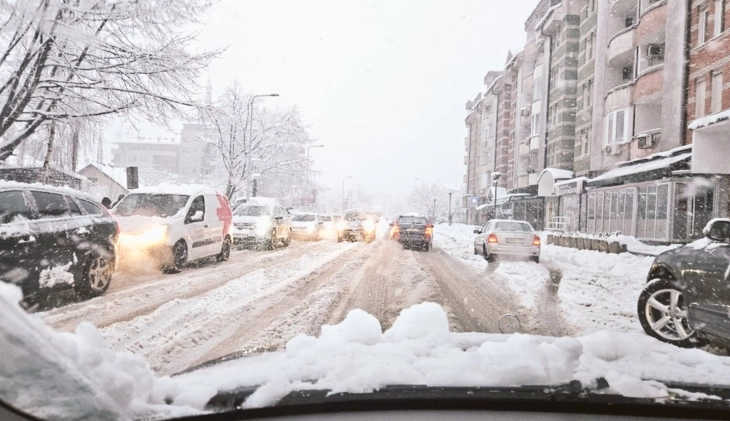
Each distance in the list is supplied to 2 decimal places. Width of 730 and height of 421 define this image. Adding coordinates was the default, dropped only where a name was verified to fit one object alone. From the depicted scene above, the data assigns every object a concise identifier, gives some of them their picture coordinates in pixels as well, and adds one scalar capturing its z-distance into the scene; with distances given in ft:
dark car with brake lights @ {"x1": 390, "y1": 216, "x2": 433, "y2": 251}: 55.10
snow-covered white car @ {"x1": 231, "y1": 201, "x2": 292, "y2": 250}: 54.24
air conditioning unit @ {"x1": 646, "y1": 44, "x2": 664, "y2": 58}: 49.84
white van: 28.22
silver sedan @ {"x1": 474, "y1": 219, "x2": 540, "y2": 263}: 42.45
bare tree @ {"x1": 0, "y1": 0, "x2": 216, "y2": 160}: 21.45
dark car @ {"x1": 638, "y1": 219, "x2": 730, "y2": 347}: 12.01
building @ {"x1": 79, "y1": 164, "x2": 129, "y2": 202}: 67.43
